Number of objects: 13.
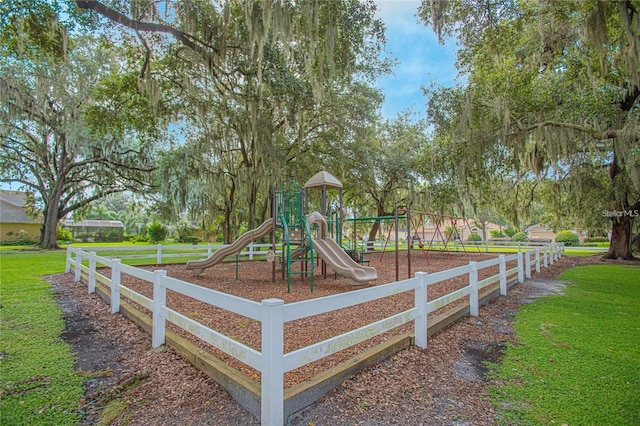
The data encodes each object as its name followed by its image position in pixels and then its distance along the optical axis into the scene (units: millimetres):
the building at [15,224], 27484
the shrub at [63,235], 28756
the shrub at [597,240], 32031
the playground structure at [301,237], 7059
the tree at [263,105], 8156
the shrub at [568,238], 30245
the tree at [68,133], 11492
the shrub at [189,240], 31938
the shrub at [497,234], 40228
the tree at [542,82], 7621
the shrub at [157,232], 29634
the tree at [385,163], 14867
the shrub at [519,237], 33469
